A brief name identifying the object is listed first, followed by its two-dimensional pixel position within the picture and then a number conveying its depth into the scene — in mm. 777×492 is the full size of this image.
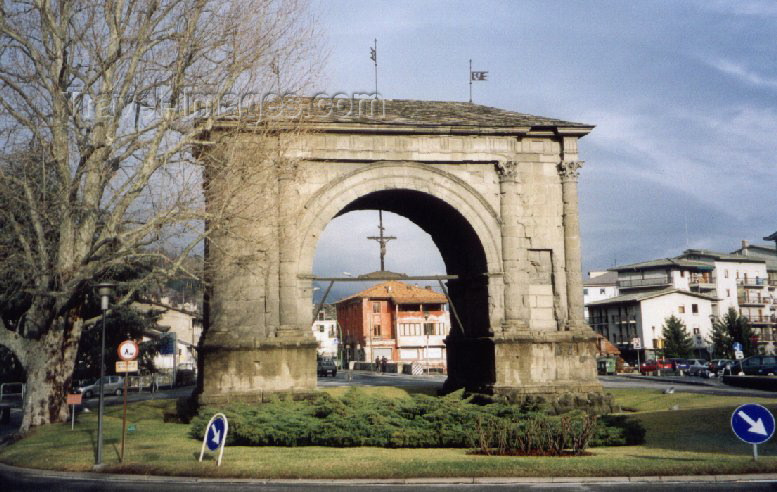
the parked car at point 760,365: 42938
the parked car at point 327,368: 60125
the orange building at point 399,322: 88188
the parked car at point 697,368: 51184
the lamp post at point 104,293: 15266
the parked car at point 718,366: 52656
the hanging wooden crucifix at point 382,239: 28748
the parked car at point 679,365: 56562
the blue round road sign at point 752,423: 12016
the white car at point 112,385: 41969
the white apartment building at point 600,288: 100250
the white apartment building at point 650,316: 79125
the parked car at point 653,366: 57906
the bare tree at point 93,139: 19422
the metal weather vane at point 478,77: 30000
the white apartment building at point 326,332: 115875
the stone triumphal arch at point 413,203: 22266
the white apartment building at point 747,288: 88125
